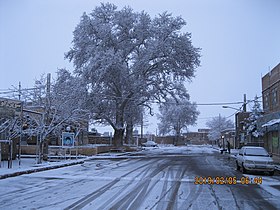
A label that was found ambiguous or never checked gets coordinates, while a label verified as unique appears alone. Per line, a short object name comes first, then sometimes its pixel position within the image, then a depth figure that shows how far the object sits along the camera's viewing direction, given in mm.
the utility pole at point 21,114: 21891
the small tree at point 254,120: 43356
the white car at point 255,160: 17812
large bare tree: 40031
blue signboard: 27703
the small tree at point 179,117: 91856
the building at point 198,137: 130175
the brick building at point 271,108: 28641
